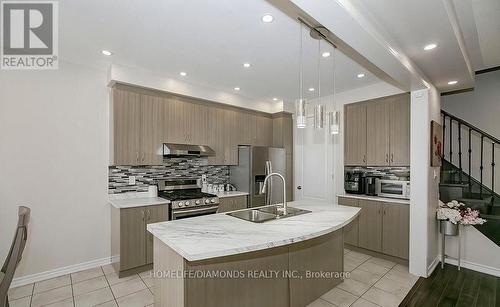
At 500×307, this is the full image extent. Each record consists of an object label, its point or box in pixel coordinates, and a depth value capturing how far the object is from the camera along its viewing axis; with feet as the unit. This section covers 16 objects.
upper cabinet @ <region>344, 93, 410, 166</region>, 12.29
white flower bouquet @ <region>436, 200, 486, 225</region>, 10.48
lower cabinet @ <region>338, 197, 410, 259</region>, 11.50
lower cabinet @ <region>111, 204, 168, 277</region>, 10.07
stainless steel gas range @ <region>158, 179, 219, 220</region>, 11.44
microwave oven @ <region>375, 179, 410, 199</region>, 12.01
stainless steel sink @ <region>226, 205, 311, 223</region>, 7.98
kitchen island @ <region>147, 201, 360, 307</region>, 5.50
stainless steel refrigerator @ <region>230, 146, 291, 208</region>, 14.87
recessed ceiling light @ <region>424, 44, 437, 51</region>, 7.73
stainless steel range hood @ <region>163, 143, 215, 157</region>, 12.10
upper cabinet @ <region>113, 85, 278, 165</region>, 11.10
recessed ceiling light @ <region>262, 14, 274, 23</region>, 6.91
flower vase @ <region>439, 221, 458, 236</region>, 11.19
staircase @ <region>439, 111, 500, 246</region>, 12.51
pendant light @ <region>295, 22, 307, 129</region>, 7.29
